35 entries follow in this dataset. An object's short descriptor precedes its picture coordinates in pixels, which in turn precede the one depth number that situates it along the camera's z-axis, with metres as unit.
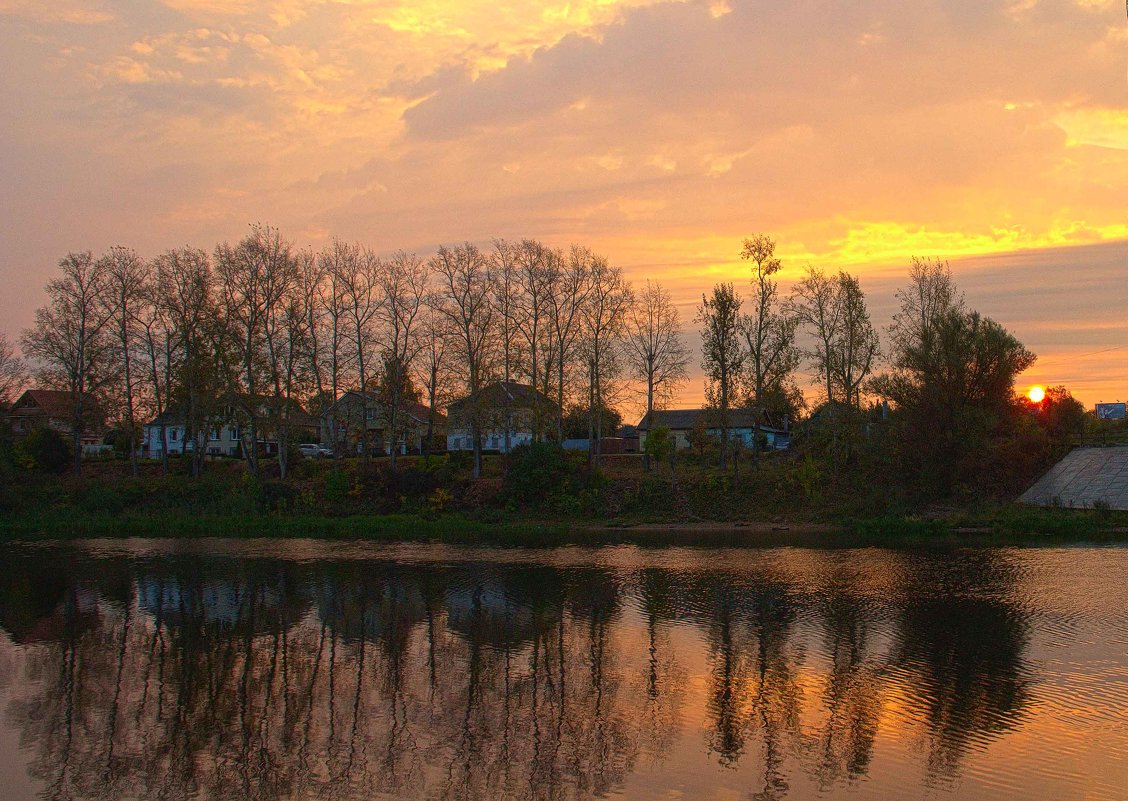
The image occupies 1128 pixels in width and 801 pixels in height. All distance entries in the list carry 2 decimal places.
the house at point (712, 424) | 56.97
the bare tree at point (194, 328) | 58.06
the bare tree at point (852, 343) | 57.72
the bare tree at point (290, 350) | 58.12
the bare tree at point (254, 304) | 57.62
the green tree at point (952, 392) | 48.69
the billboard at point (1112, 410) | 81.38
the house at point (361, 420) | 58.50
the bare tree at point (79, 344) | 61.28
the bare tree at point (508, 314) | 58.16
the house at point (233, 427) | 57.97
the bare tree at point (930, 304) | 55.00
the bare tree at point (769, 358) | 55.62
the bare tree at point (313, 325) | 58.38
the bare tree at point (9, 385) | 64.00
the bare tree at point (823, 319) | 57.16
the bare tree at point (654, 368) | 59.44
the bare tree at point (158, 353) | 62.16
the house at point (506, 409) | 56.38
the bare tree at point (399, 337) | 59.22
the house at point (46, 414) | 64.31
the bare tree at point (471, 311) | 58.22
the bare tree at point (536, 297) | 57.94
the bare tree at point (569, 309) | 58.31
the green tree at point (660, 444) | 54.56
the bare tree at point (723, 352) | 55.28
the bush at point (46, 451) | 61.28
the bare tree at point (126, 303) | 61.91
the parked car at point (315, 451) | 73.00
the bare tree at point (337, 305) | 59.06
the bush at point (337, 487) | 54.34
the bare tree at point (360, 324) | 59.31
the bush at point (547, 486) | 52.31
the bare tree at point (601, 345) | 57.81
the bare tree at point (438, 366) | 57.91
